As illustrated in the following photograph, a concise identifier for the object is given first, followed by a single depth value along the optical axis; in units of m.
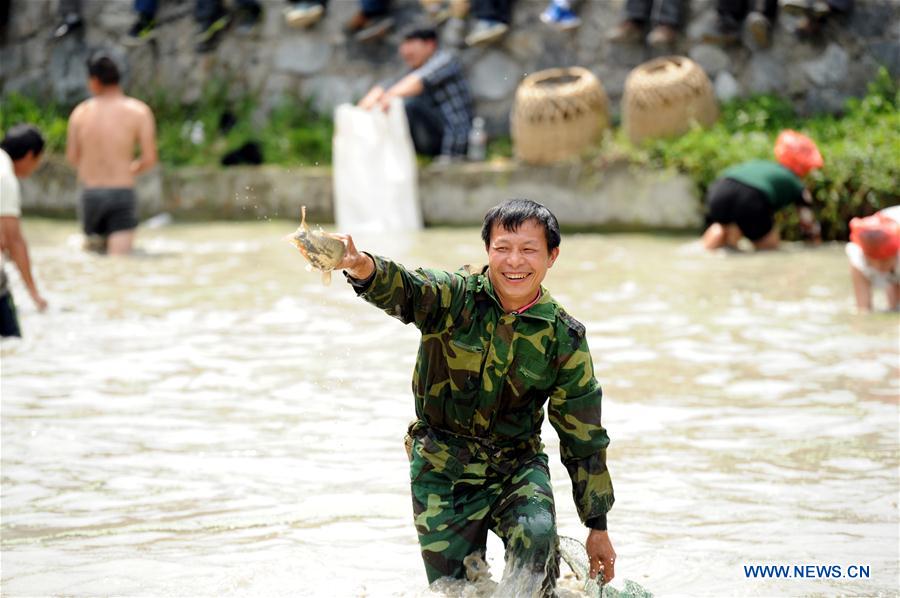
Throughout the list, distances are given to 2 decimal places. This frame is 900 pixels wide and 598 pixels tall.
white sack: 21.14
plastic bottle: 21.66
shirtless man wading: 18.67
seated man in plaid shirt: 21.34
